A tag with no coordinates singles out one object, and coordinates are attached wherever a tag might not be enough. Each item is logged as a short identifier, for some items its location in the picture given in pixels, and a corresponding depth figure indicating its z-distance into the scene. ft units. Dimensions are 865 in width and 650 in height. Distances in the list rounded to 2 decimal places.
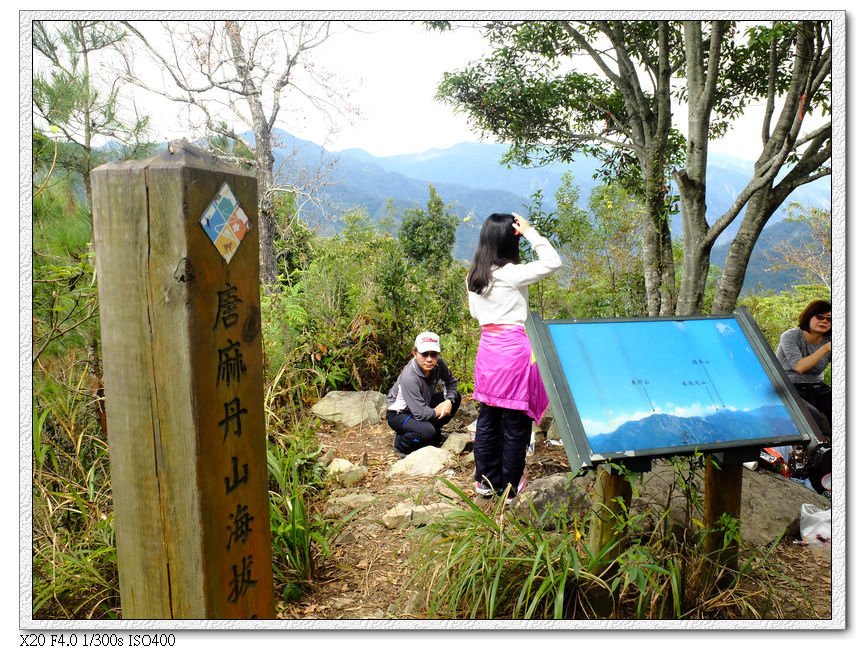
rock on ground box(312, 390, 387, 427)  14.46
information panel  6.24
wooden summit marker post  4.46
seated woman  10.72
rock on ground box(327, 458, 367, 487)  11.30
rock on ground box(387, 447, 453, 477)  11.80
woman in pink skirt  9.40
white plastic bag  8.93
